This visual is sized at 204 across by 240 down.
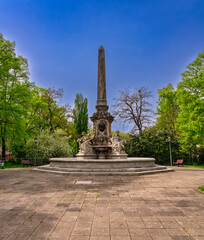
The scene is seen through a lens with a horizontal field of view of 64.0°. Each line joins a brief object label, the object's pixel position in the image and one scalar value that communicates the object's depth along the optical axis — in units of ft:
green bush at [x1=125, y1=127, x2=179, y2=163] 75.00
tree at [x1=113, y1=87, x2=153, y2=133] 91.09
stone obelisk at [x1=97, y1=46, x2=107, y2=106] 57.00
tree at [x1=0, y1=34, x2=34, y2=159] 56.85
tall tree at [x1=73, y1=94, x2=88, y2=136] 116.88
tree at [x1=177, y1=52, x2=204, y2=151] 57.88
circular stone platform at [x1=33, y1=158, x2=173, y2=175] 36.32
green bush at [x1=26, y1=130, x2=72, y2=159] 74.18
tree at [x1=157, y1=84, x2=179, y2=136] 98.43
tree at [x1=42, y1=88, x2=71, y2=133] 94.98
